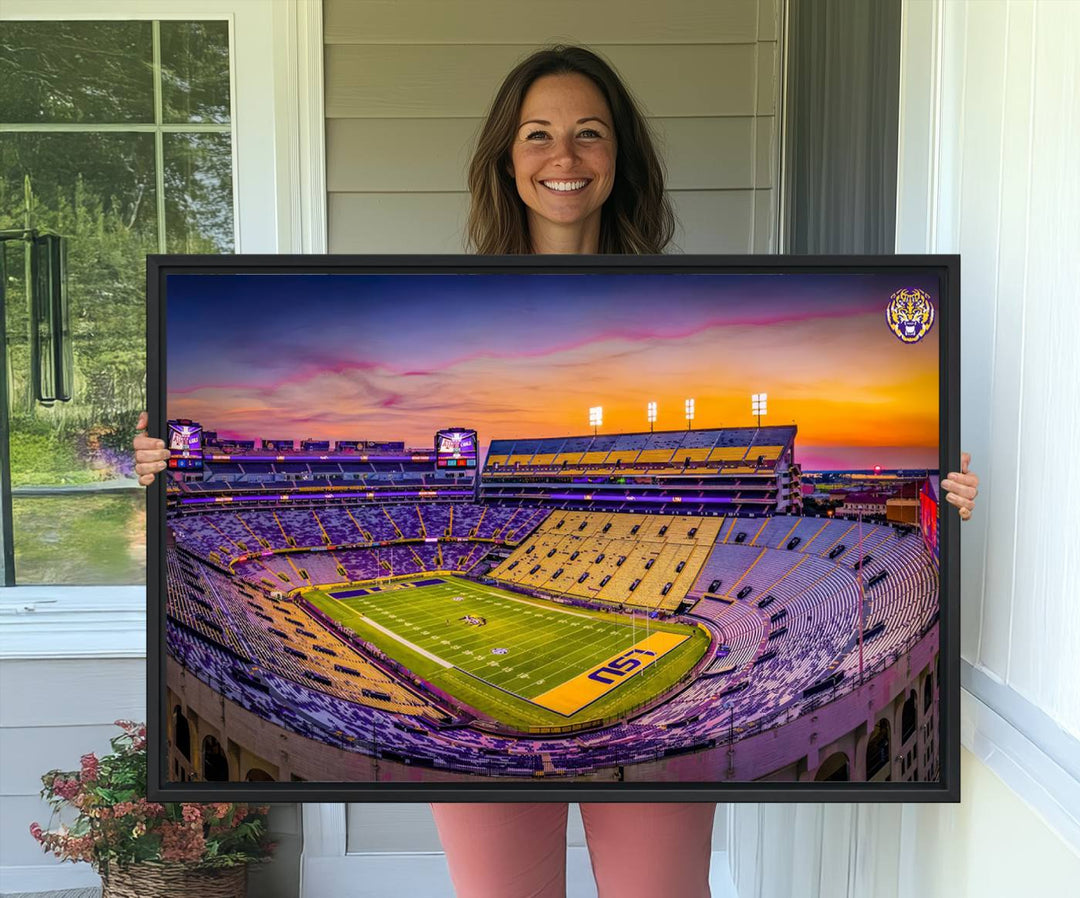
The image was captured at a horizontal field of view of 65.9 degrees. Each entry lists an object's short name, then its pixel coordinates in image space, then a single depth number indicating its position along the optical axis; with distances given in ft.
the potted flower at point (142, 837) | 6.26
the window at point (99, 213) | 7.15
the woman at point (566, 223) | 4.45
